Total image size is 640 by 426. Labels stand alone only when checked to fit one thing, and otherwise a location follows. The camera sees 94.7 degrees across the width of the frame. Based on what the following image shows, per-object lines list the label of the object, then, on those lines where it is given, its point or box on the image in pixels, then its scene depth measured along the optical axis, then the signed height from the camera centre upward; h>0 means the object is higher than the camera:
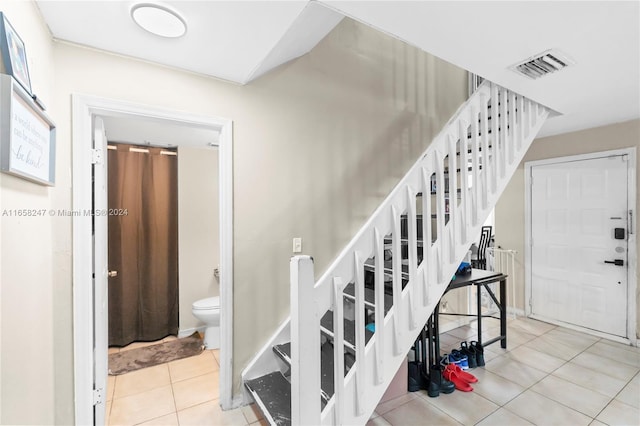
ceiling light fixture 1.38 +0.95
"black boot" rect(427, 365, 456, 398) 2.25 -1.34
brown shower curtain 3.14 -0.37
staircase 1.31 -0.41
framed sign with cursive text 0.96 +0.29
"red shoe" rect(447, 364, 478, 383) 2.39 -1.34
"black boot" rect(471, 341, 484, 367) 2.68 -1.31
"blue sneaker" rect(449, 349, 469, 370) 2.60 -1.32
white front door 3.13 -0.36
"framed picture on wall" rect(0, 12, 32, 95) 0.97 +0.55
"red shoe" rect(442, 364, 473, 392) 2.32 -1.36
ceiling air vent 1.79 +0.96
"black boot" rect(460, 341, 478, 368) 2.67 -1.30
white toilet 3.06 -1.13
